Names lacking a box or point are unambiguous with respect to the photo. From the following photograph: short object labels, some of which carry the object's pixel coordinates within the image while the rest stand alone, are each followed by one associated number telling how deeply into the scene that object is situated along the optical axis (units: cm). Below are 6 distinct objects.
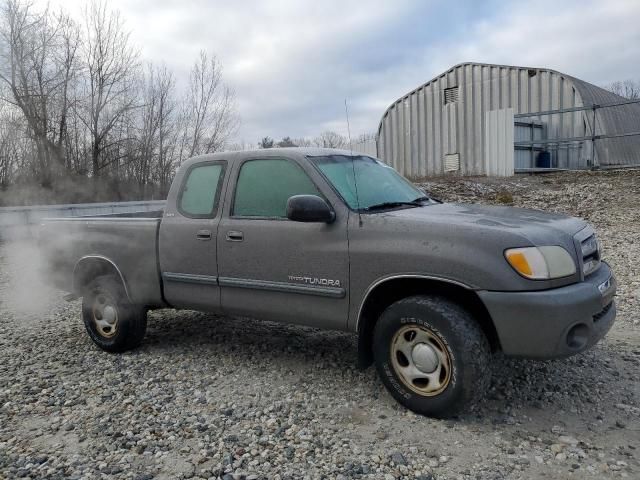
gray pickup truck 308
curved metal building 1520
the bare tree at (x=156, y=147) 2112
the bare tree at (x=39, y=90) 1662
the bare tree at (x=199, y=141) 2264
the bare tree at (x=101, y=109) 1967
